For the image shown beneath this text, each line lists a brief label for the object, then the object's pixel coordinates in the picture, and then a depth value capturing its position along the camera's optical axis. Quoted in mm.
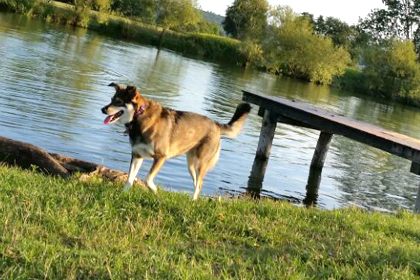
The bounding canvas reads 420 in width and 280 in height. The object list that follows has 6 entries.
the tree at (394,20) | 119062
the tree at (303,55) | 82500
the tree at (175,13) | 93500
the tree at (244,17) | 102100
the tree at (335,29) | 115438
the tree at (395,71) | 80688
